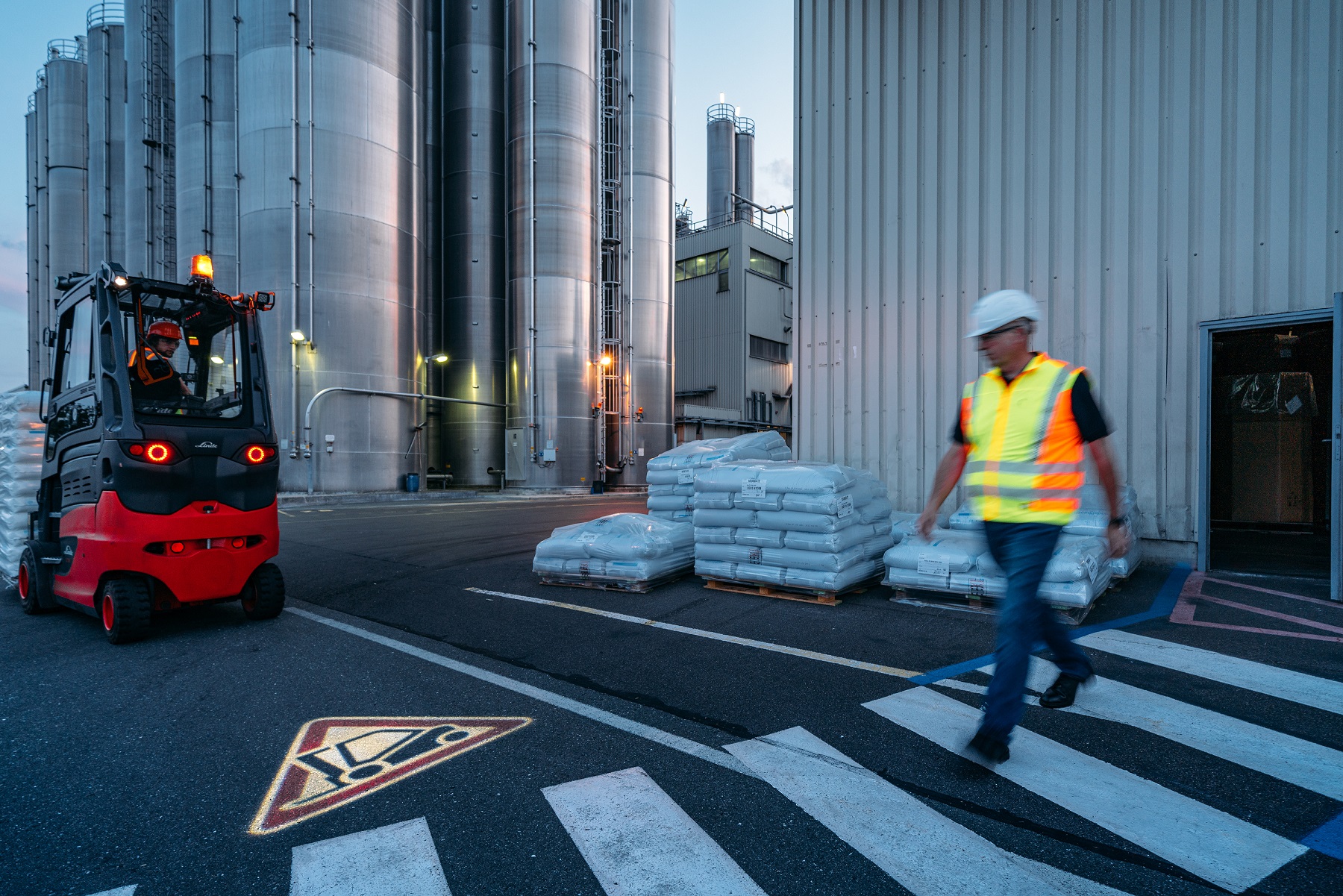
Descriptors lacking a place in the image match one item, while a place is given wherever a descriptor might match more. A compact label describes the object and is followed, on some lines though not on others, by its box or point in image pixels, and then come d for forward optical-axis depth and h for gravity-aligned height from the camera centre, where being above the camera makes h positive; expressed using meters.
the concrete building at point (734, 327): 35.66 +6.25
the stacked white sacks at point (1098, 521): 6.76 -0.82
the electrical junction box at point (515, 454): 27.23 -0.42
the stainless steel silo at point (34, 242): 38.78 +11.42
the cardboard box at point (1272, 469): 12.98 -0.52
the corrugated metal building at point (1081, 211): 7.45 +2.89
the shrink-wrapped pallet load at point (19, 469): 7.02 -0.24
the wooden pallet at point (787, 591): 6.29 -1.42
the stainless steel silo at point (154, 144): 28.62 +12.54
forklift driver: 5.47 +0.60
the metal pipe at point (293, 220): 21.73 +7.06
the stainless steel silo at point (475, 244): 28.62 +8.37
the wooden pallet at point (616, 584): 6.89 -1.45
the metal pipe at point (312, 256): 21.92 +5.96
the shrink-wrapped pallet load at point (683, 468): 8.22 -0.30
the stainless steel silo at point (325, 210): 21.83 +7.51
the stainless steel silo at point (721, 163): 40.81 +16.77
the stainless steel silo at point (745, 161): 42.53 +17.36
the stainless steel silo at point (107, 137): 34.81 +15.53
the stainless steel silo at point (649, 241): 30.05 +8.92
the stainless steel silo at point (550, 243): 26.88 +7.86
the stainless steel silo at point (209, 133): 23.53 +10.69
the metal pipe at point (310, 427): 21.69 +0.54
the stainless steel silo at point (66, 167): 36.59 +14.75
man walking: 2.95 -0.12
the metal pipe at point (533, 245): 26.83 +7.74
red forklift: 5.18 -0.11
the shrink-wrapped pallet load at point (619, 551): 6.89 -1.10
